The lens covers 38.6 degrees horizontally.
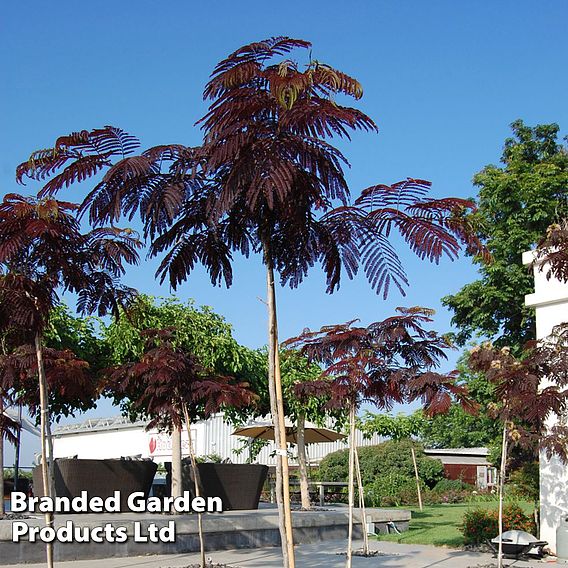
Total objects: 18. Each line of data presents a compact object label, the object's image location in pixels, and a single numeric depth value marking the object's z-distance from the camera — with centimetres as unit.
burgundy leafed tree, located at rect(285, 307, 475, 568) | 801
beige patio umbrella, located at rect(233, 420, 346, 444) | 1777
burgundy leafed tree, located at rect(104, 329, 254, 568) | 935
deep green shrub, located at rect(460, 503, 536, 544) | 1132
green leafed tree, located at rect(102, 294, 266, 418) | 1439
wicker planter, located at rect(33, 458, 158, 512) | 1260
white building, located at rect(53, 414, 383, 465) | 3441
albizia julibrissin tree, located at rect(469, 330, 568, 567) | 838
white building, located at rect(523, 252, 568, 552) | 1060
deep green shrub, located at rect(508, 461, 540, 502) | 1307
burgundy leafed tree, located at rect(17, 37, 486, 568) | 396
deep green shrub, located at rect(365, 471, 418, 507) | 2347
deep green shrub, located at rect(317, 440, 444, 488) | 2683
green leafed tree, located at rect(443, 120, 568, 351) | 1984
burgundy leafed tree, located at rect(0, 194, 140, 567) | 556
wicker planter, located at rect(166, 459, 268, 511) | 1426
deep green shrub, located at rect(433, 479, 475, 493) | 2689
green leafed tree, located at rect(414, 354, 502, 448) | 3769
